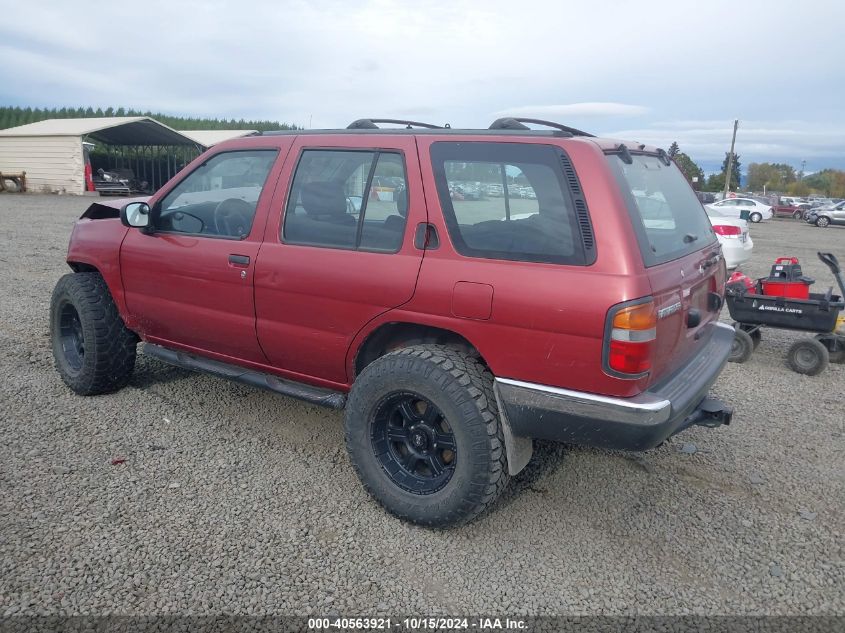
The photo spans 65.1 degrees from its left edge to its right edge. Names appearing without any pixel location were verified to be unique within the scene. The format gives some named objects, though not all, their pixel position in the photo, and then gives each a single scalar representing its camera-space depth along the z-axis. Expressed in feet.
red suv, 9.25
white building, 92.68
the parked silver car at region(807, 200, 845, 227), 107.24
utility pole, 172.86
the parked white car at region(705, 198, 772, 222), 107.86
